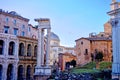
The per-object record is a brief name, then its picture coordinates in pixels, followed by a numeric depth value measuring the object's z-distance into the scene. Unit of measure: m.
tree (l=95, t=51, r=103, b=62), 33.29
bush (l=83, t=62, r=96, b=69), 27.86
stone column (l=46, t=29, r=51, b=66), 22.09
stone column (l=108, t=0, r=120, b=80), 19.33
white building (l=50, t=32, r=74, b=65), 54.91
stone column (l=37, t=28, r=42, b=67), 22.03
